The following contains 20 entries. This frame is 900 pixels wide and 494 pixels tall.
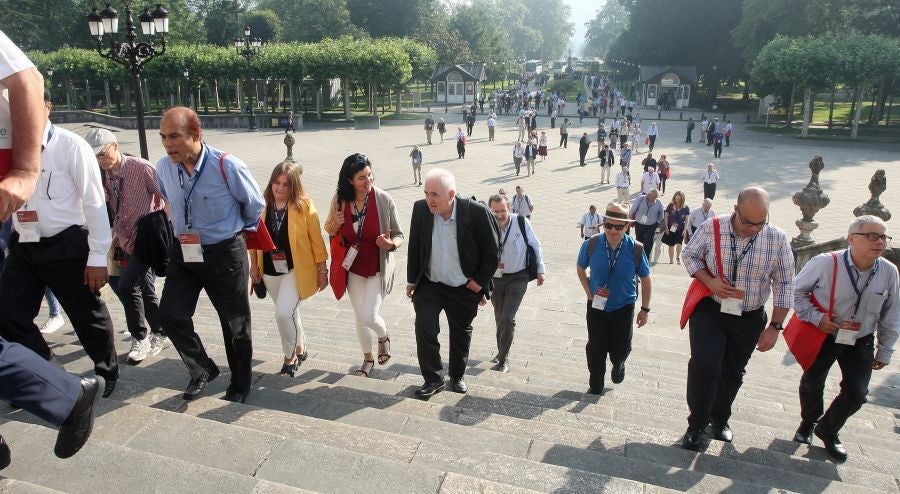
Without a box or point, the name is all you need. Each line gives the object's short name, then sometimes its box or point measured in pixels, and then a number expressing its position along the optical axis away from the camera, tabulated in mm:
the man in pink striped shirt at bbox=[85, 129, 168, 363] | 4344
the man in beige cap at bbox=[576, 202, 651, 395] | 4883
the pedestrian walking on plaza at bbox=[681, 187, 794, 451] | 3938
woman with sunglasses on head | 4566
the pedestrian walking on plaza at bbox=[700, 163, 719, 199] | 17406
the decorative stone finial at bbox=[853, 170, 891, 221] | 9258
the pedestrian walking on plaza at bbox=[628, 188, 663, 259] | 11539
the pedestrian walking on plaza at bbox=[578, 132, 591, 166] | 24225
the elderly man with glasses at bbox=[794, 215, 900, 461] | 4070
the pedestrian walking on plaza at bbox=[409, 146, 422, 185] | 20172
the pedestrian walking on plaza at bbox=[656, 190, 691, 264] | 12164
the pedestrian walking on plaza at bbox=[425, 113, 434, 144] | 29884
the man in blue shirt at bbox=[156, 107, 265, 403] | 3732
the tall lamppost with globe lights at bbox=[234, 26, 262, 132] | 31500
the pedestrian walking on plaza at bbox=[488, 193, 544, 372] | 5898
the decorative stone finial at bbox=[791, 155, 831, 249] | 11109
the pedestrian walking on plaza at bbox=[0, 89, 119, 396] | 3299
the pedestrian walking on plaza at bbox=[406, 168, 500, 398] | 4383
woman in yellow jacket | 4641
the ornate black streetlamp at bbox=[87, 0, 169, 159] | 12495
